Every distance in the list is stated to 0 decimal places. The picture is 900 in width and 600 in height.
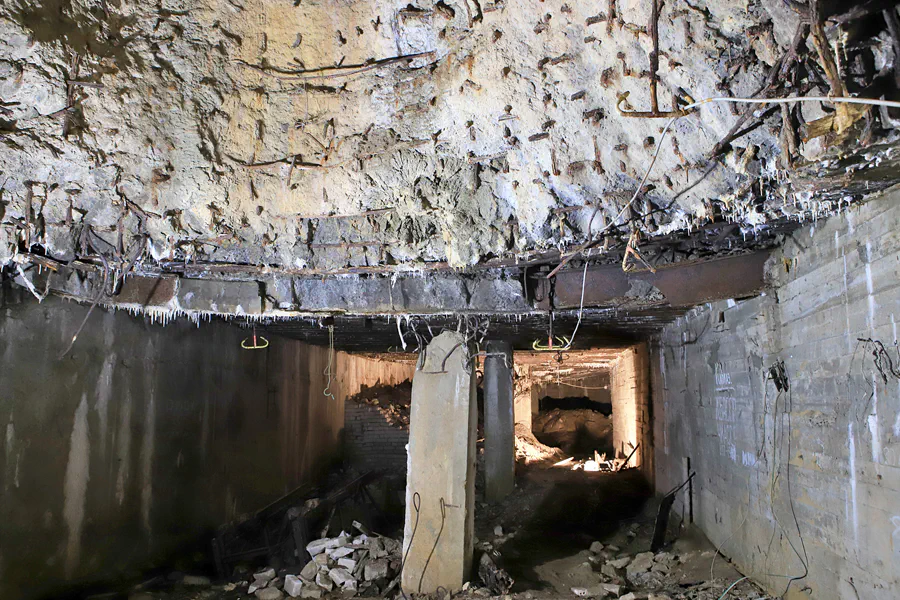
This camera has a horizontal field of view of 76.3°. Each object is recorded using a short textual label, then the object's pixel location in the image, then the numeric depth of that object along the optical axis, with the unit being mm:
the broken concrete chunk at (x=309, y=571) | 6098
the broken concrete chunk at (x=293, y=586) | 5878
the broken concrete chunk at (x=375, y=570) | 6020
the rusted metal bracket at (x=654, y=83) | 2535
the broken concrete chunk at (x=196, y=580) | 6246
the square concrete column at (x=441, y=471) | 5695
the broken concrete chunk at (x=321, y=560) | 6205
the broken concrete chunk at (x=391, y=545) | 6539
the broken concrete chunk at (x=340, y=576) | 5930
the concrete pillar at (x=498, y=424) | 9680
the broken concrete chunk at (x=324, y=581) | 5887
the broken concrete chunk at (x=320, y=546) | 6543
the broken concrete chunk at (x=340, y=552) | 6293
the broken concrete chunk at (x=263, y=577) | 6367
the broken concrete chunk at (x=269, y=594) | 5859
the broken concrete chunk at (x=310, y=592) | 5807
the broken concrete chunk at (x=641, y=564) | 6345
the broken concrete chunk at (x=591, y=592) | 5684
